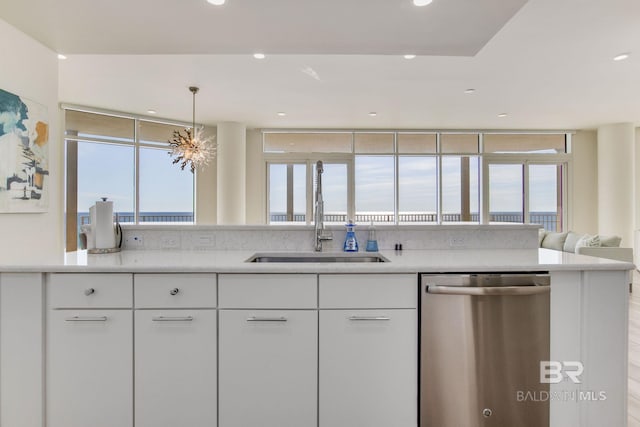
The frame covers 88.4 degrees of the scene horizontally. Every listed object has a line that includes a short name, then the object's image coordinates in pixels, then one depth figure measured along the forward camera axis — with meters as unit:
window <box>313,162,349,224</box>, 6.59
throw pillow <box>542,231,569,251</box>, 5.26
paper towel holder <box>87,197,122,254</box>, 2.00
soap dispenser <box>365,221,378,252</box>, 2.11
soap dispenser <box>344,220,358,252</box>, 2.12
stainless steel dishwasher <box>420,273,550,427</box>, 1.54
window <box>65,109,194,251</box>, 5.16
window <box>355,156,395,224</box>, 6.62
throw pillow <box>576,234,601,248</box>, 4.44
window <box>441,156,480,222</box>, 6.66
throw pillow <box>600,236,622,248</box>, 4.48
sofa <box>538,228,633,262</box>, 4.26
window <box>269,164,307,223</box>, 6.62
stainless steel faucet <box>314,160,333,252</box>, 2.15
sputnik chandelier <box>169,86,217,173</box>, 4.43
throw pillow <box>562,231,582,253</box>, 4.95
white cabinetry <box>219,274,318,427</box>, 1.54
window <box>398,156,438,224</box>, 6.66
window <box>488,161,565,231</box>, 6.63
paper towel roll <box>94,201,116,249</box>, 2.03
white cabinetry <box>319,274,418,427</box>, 1.54
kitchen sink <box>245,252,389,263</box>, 2.10
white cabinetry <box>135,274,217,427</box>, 1.54
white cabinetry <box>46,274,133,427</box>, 1.54
